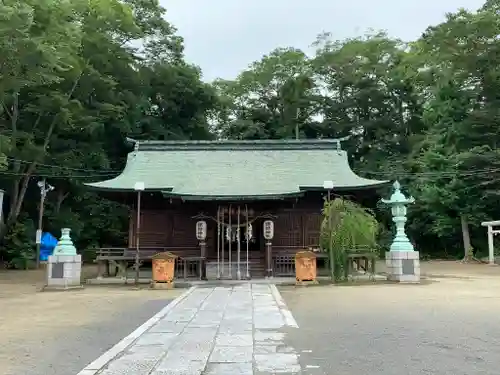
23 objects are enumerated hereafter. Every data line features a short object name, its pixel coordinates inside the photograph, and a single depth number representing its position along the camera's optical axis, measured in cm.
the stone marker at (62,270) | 1338
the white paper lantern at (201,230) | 1553
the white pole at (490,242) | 2178
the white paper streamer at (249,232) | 1596
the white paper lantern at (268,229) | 1562
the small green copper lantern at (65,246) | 1367
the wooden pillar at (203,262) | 1520
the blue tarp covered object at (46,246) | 2381
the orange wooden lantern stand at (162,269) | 1316
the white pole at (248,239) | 1541
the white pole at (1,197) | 2124
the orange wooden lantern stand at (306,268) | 1341
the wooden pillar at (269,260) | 1566
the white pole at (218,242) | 1578
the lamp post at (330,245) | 1346
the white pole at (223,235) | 1656
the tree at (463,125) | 2333
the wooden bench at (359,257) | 1388
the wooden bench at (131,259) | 1521
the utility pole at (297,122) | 3422
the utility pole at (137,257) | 1410
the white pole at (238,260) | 1529
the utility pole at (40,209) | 2132
